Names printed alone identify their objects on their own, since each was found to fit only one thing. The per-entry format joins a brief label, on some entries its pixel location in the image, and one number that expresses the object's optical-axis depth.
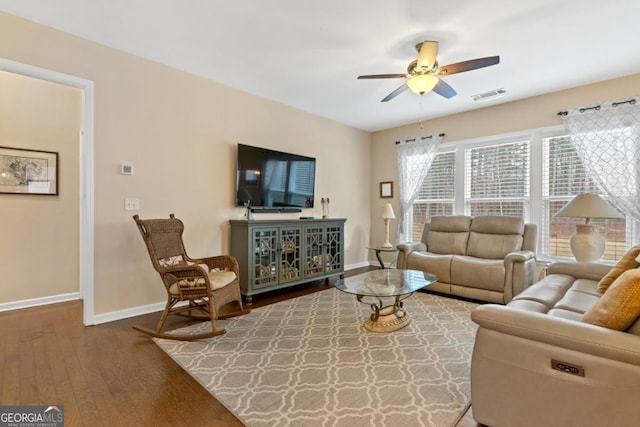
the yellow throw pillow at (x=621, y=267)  2.14
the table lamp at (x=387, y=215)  4.99
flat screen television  3.82
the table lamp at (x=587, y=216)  3.02
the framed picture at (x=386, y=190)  5.57
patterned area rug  1.60
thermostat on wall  2.96
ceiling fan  2.48
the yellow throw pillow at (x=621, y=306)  1.24
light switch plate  2.99
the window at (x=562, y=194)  3.60
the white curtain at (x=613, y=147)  3.34
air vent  3.86
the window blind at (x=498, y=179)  4.24
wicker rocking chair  2.56
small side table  4.69
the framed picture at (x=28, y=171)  3.35
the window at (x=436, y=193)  4.91
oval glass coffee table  2.56
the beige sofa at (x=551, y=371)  1.16
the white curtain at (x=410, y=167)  5.04
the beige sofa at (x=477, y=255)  3.30
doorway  2.77
